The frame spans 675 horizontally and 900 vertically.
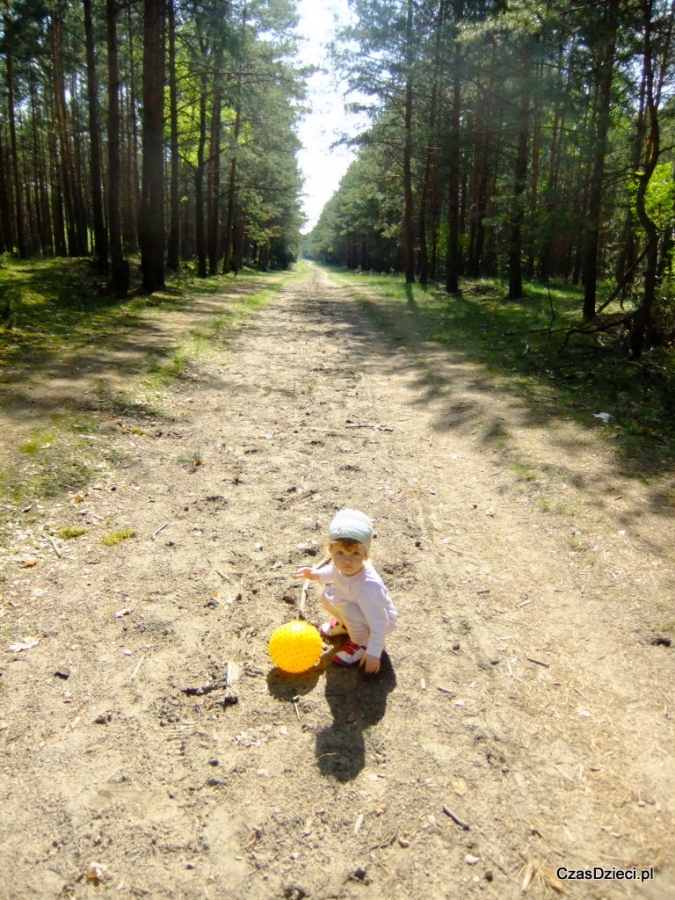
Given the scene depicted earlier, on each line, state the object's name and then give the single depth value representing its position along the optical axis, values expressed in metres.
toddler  3.18
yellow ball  3.15
